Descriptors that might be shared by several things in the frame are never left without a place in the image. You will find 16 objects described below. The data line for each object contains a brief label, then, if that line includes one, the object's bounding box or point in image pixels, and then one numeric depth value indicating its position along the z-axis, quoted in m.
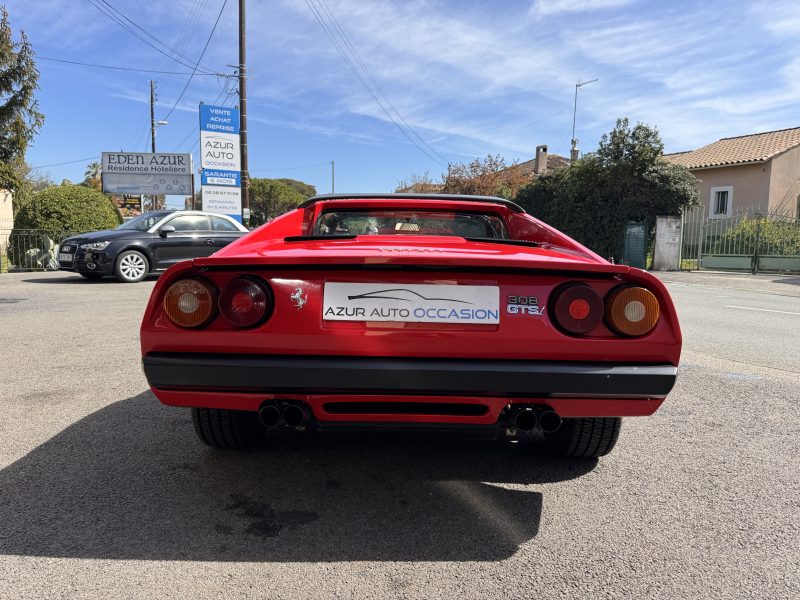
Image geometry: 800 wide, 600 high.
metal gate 18.83
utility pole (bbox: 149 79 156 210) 36.28
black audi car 10.95
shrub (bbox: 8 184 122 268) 15.21
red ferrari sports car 1.94
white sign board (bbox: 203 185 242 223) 18.92
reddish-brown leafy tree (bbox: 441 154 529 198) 36.31
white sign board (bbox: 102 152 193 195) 23.97
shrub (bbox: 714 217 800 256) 18.78
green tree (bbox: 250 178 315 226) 70.25
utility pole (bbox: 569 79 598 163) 36.61
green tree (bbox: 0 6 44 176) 18.34
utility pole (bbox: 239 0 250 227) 18.92
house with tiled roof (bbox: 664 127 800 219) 27.36
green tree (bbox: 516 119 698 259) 20.64
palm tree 69.94
